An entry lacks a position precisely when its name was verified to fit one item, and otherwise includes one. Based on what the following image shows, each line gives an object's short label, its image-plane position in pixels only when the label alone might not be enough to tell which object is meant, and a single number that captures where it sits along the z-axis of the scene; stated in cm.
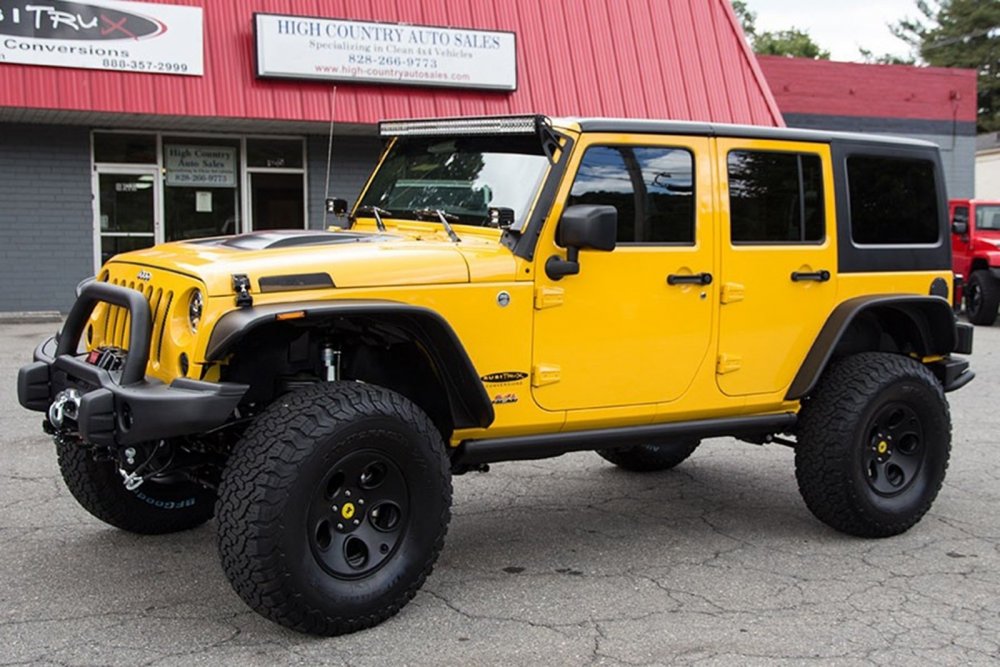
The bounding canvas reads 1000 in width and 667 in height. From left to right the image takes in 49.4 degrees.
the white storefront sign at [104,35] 1384
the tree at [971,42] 5112
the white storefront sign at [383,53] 1491
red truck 1669
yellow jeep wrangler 391
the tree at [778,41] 6359
